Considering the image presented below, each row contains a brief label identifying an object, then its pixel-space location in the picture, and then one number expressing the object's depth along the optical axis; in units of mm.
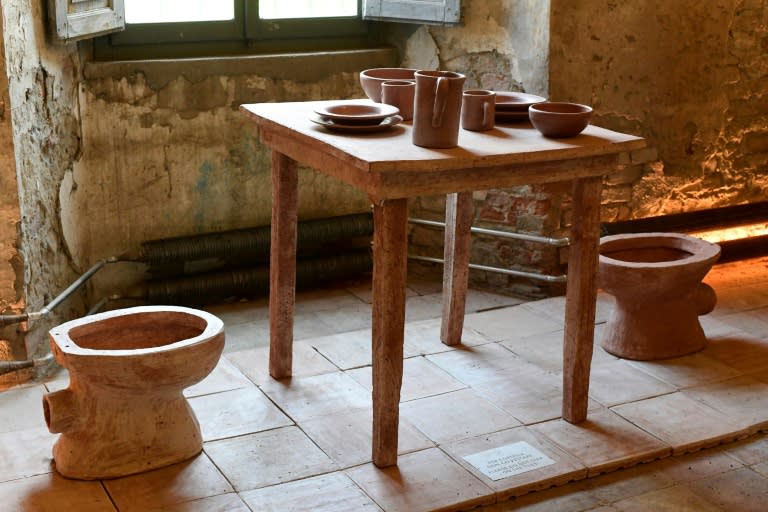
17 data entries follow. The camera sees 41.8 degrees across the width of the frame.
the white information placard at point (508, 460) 3146
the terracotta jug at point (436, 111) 2992
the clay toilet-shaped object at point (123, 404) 2945
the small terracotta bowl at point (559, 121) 3189
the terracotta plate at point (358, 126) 3164
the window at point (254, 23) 4637
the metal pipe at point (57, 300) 3800
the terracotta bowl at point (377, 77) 3559
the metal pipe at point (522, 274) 4648
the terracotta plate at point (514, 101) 3459
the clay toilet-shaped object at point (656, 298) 3857
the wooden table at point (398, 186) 2914
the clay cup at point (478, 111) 3303
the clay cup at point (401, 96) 3414
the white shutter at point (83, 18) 3920
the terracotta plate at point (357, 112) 3166
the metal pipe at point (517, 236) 4602
